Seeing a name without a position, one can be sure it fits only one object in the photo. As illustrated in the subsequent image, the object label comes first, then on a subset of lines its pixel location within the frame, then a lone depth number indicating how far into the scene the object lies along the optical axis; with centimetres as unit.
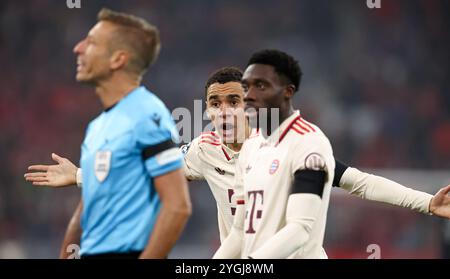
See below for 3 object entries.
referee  848
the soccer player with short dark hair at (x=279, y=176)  937
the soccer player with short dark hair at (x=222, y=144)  1365
